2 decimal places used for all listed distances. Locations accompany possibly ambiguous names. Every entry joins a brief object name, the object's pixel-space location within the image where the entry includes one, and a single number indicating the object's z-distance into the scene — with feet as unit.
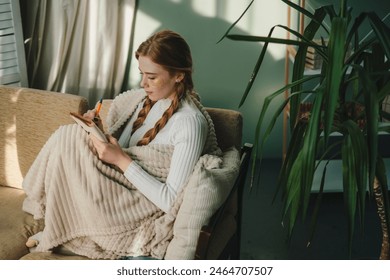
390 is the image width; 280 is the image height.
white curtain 8.52
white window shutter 7.61
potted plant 4.03
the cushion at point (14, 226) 5.41
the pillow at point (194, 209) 4.78
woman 5.15
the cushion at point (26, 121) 6.31
